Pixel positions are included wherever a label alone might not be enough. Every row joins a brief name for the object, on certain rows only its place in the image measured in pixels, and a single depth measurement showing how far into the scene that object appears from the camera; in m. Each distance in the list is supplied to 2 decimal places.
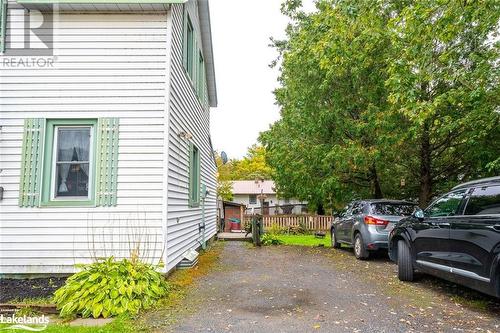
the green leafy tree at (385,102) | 7.80
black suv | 4.55
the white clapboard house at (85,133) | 6.20
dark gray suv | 9.07
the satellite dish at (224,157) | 15.30
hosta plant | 4.53
